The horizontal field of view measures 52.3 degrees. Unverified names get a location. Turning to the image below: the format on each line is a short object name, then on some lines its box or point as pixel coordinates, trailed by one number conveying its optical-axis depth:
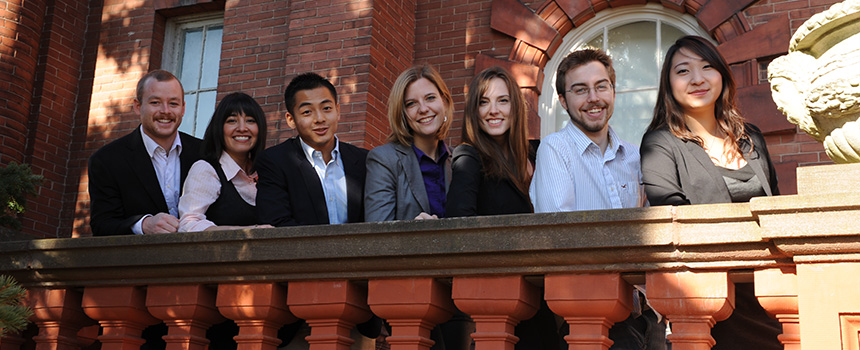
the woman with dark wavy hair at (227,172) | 3.77
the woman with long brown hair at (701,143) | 3.02
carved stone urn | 2.29
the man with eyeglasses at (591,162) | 3.17
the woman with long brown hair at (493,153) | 3.43
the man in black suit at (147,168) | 3.75
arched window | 7.43
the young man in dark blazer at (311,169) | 3.62
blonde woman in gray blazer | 3.66
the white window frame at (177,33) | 9.24
